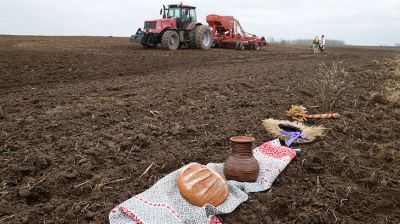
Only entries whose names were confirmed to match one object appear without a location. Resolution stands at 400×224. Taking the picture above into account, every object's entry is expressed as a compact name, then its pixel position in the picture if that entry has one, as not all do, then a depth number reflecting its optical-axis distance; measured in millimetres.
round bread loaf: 2586
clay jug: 2979
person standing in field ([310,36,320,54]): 20734
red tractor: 15508
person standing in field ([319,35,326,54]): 21925
